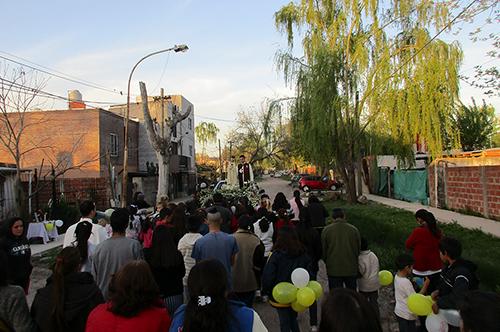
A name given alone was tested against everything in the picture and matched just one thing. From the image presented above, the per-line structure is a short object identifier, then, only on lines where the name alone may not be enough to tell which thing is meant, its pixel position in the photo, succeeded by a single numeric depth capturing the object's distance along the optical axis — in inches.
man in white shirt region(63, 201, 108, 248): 204.2
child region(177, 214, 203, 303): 203.3
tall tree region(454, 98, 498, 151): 1229.1
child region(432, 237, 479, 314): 134.2
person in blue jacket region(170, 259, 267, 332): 91.8
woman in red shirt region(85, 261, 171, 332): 99.7
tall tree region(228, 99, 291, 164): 884.2
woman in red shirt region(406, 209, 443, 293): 205.9
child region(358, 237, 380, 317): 205.6
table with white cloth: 571.8
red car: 1545.3
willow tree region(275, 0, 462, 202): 738.2
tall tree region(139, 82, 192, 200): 655.8
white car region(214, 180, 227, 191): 729.7
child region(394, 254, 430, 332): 174.9
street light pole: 687.2
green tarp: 832.3
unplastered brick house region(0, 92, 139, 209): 1015.0
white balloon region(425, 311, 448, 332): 135.6
